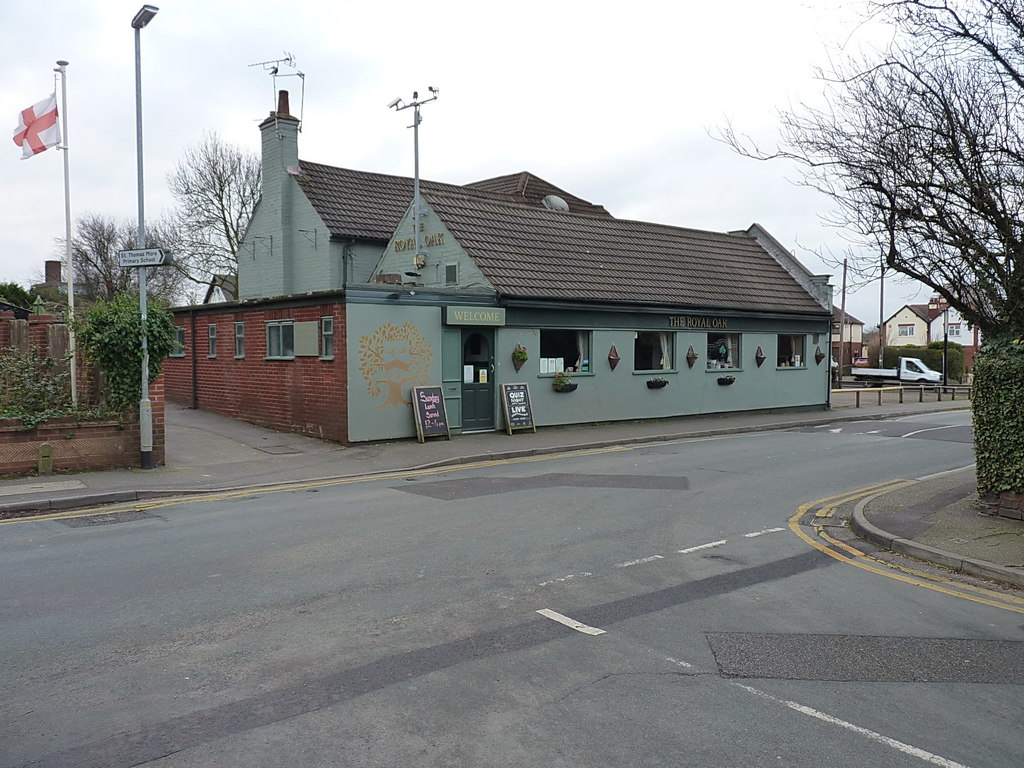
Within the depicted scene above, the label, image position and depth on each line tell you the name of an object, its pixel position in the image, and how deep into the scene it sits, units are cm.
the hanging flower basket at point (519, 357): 1964
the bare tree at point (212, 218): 4191
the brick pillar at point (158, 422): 1416
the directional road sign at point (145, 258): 1332
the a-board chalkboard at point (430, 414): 1775
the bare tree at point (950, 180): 912
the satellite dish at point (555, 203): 3212
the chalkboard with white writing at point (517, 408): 1934
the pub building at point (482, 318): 1784
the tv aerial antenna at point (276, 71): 2900
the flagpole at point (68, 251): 1427
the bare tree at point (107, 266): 4897
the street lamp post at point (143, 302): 1372
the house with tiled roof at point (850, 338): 7061
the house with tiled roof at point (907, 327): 9106
